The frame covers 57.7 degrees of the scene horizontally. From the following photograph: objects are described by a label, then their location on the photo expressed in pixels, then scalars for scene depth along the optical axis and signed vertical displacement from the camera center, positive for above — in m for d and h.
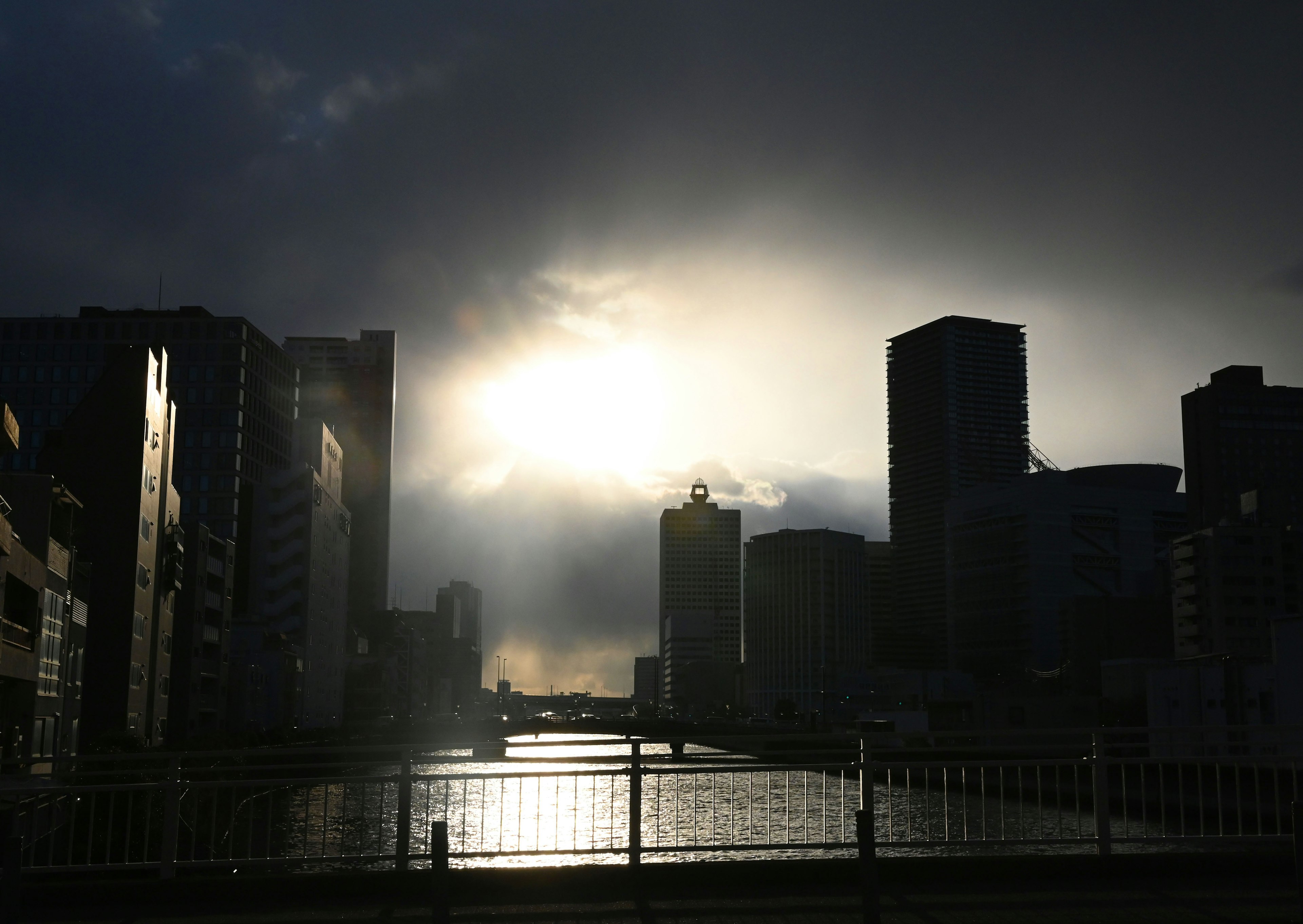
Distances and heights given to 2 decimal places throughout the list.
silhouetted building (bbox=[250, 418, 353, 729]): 140.00 +10.91
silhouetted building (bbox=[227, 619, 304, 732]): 110.00 -2.73
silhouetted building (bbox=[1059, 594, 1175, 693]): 181.50 +3.98
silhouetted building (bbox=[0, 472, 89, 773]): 51.72 +1.85
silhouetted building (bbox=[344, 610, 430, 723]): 187.12 -5.55
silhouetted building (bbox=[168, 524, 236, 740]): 90.81 +1.15
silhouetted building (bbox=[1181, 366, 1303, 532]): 155.00 +21.14
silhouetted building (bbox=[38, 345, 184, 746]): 71.06 +7.18
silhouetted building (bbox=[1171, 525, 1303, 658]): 137.50 +8.63
